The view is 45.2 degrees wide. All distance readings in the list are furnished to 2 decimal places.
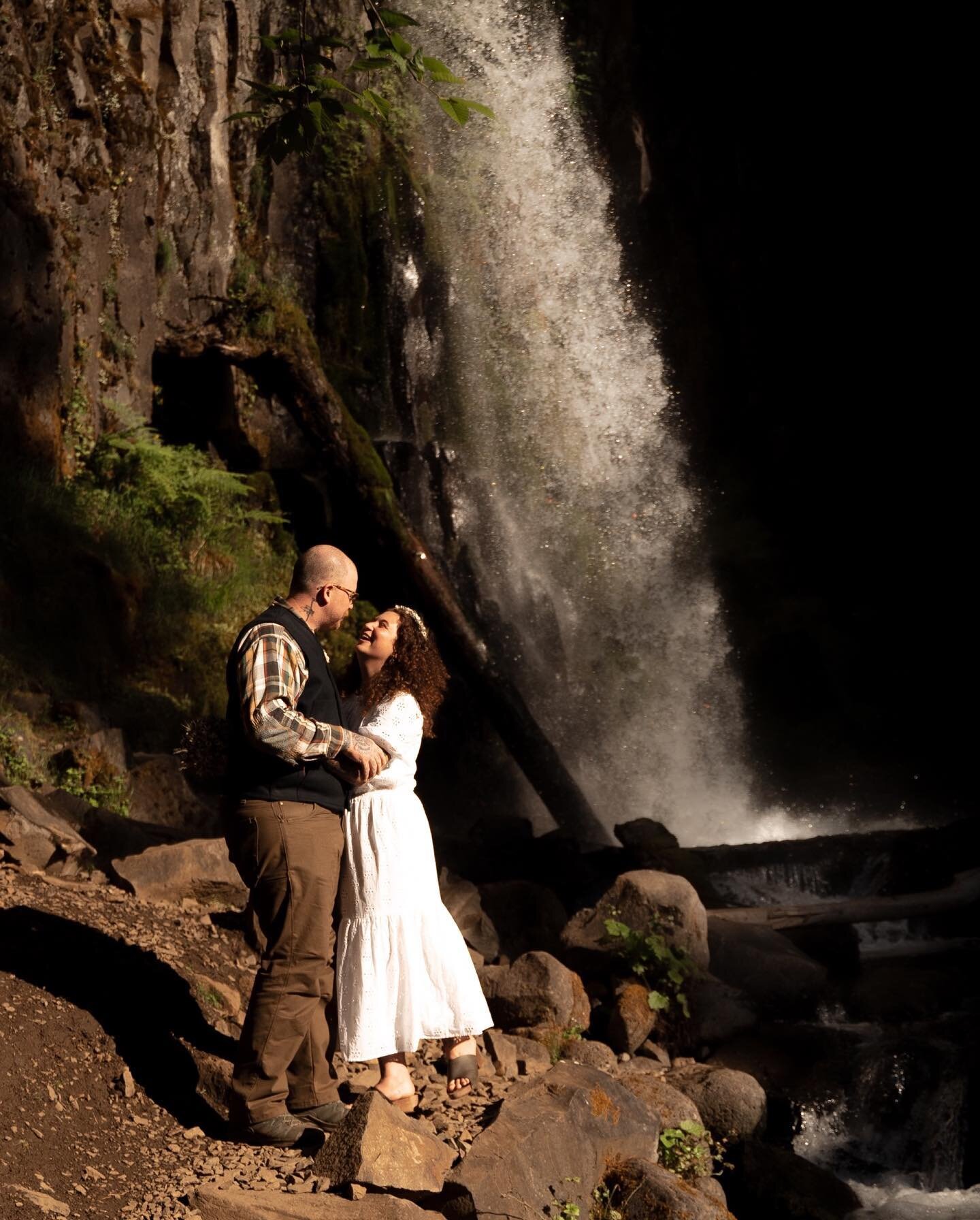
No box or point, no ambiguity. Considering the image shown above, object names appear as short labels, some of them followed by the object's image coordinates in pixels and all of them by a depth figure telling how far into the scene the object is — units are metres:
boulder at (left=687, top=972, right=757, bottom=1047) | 7.53
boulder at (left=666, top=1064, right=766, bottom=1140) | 6.20
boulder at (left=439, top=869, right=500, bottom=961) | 8.06
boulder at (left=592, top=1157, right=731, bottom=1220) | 4.53
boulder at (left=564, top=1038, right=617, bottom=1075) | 6.41
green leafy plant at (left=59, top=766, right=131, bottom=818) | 7.71
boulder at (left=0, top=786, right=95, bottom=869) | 5.84
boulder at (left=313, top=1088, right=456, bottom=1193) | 3.76
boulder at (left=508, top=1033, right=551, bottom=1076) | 5.93
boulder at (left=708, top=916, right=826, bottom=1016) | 8.25
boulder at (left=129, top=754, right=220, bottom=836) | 8.20
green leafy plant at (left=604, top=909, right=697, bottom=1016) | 7.39
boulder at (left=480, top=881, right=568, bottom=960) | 8.43
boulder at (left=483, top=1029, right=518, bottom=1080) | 5.81
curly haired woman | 4.38
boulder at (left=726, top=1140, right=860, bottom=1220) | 5.77
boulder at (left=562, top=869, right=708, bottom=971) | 7.81
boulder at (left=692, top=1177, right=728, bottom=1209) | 5.28
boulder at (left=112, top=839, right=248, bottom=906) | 6.13
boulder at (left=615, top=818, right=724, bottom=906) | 10.99
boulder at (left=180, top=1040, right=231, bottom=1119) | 4.47
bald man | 4.02
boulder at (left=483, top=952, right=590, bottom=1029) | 6.58
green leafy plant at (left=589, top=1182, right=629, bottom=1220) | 4.45
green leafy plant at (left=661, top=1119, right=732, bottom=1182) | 5.28
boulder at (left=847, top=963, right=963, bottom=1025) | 8.37
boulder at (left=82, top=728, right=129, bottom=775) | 7.95
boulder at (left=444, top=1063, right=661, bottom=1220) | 3.89
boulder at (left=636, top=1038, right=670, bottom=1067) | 7.14
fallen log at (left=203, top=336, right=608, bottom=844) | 12.85
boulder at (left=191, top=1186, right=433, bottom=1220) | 3.55
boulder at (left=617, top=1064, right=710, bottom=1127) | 5.66
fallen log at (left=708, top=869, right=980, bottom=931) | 9.56
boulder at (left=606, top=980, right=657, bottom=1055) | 7.00
